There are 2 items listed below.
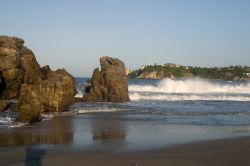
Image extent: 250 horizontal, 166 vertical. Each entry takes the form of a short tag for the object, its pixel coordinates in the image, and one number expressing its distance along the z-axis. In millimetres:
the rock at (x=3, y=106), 22703
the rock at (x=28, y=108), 17547
